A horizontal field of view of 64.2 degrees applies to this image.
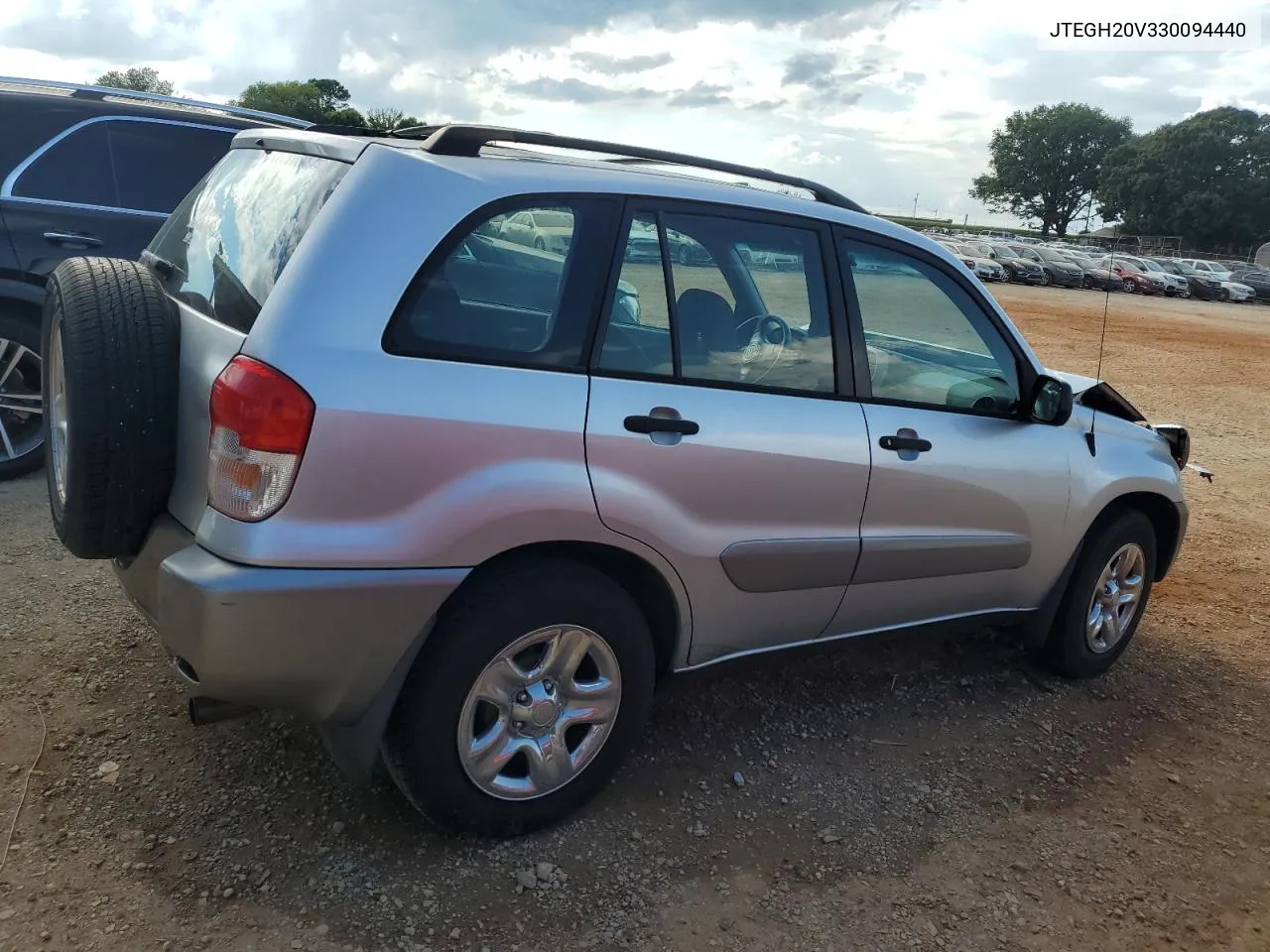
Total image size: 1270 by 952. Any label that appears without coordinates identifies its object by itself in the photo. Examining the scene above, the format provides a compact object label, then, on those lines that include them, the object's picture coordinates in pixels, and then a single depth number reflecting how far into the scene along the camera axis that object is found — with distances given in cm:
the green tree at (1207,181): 7350
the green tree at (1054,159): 9150
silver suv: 231
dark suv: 508
